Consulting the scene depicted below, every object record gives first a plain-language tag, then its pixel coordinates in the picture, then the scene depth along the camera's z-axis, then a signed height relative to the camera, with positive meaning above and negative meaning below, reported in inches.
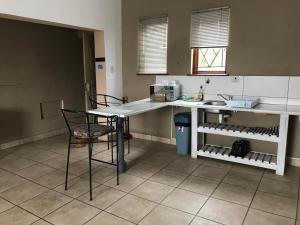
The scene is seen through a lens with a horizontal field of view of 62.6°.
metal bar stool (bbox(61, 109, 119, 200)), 102.0 -23.5
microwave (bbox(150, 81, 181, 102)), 151.2 -10.3
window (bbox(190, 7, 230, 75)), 142.2 +20.8
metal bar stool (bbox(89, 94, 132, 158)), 177.0 -19.3
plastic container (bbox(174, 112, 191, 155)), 148.3 -34.1
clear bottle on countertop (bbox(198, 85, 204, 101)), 153.2 -11.6
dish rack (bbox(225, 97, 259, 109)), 123.7 -13.9
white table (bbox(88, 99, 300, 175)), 114.3 -17.0
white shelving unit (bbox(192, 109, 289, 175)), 120.0 -37.3
